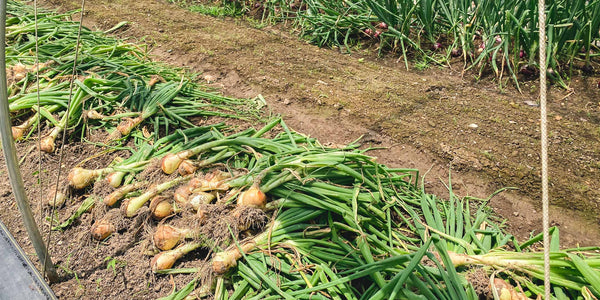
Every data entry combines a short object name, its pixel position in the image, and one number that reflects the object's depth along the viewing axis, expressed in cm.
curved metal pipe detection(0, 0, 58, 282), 135
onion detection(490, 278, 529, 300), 140
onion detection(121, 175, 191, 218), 189
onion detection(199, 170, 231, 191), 188
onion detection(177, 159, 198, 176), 199
